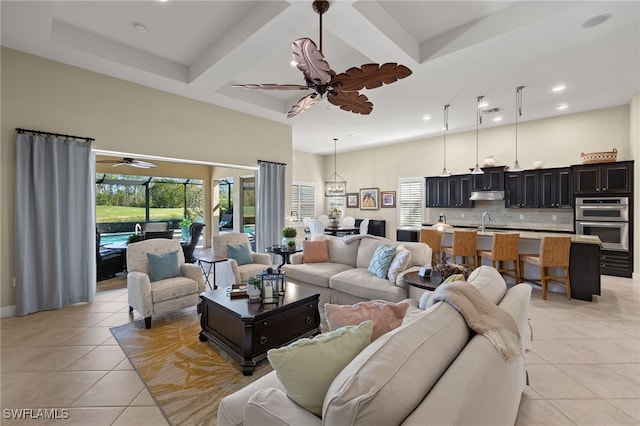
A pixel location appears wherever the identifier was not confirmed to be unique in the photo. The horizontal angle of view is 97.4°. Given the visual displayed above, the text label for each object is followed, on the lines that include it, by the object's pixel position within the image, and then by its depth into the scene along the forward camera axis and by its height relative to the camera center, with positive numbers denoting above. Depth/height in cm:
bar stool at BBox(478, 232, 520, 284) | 467 -63
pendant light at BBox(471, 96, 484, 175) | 512 +204
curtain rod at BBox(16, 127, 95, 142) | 356 +105
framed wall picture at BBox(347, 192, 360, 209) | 984 +39
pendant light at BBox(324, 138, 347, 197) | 922 +97
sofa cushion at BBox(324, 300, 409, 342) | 149 -58
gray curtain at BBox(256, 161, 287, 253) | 624 +16
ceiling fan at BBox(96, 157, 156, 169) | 648 +118
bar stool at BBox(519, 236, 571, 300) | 415 -71
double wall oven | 521 -18
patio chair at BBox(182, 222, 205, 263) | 590 -65
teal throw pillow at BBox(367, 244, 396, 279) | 370 -68
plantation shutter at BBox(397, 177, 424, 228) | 833 +29
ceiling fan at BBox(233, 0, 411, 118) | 218 +118
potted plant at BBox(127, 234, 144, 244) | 513 -50
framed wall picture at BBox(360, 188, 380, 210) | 930 +43
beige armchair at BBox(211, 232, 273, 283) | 412 -75
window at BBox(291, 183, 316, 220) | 973 +40
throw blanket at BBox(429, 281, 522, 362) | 129 -53
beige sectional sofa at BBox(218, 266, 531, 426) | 83 -59
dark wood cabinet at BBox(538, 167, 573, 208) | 583 +47
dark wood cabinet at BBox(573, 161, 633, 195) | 520 +62
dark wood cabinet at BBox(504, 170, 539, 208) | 623 +49
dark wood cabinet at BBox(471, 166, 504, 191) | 662 +74
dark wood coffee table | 248 -108
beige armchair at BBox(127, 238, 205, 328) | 330 -90
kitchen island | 413 -85
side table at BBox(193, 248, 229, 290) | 422 -74
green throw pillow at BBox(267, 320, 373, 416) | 109 -61
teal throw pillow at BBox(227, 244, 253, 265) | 443 -67
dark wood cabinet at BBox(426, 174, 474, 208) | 718 +52
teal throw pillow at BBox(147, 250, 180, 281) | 364 -72
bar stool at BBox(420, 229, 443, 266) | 557 -56
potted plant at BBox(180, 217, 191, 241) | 868 -54
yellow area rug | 204 -140
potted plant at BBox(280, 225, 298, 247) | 518 -42
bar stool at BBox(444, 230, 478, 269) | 518 -60
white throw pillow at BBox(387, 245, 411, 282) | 348 -66
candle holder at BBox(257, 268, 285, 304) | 281 -75
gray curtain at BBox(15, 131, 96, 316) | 360 -14
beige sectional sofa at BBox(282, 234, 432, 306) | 344 -88
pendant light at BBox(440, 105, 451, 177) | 778 +171
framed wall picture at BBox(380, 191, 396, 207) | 891 +41
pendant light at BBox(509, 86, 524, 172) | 470 +203
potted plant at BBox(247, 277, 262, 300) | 283 -78
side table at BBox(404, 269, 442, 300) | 288 -76
